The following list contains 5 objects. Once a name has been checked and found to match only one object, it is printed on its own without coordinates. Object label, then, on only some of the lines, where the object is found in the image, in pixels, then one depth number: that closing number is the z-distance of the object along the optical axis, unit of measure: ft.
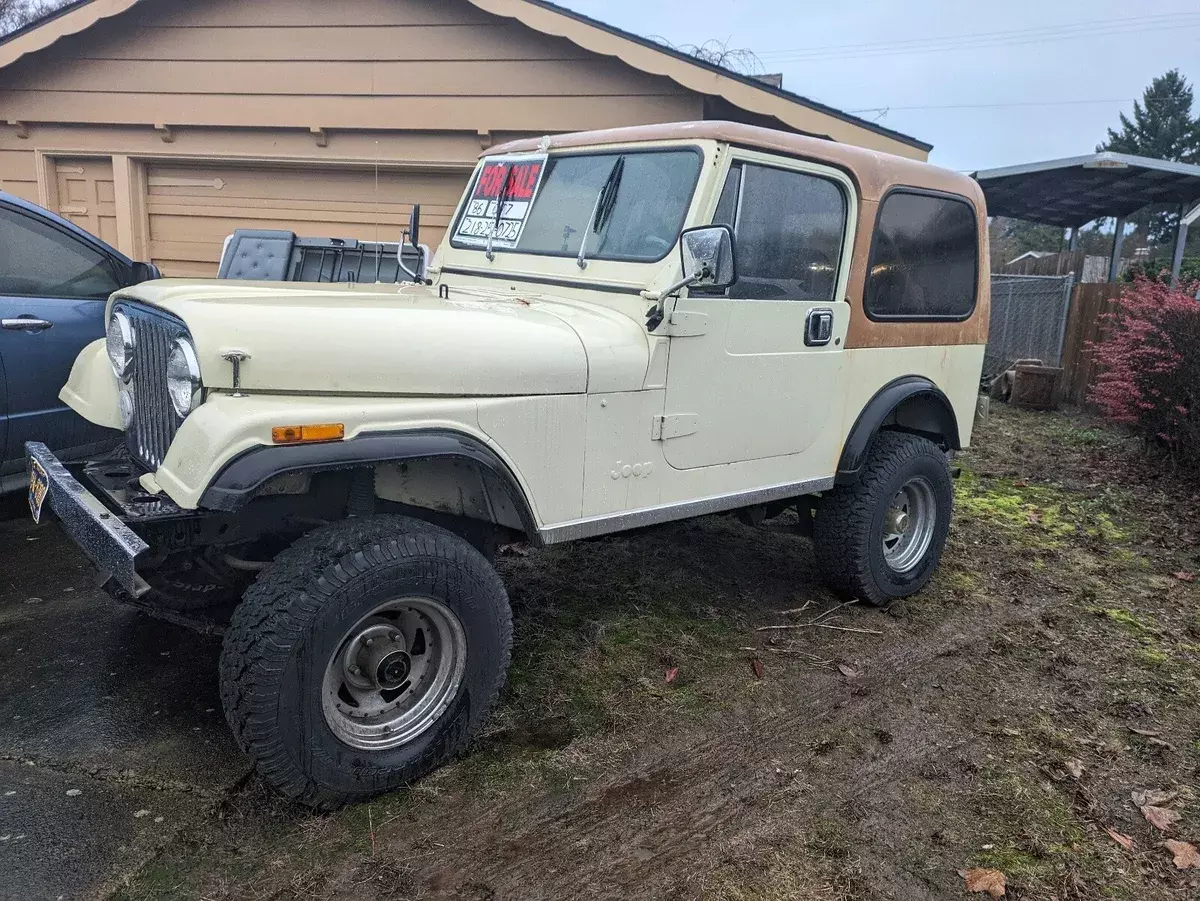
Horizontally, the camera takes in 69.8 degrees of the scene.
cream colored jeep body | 8.14
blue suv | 14.01
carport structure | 35.27
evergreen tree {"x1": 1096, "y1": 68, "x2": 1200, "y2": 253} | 136.05
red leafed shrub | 23.84
